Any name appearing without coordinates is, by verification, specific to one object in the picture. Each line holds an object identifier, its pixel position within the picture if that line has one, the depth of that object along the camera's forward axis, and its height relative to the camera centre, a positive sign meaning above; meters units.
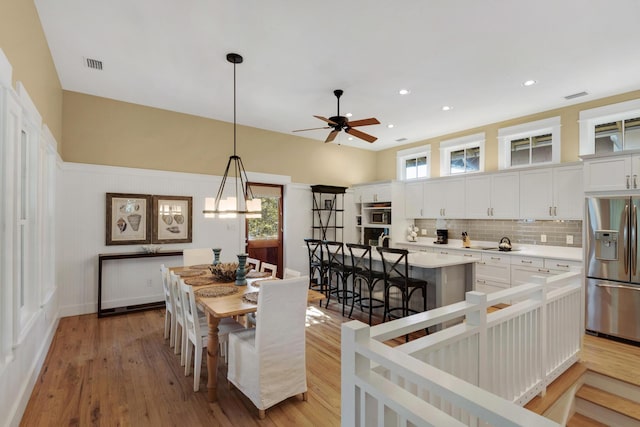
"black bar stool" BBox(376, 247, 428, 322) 3.62 -0.77
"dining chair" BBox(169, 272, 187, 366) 2.94 -0.93
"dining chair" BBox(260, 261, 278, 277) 3.82 -0.67
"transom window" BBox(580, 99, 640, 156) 4.14 +1.19
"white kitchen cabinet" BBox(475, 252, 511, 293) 4.74 -0.88
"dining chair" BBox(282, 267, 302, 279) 3.05 -0.59
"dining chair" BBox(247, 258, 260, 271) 4.30 -0.66
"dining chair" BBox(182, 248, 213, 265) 4.43 -0.61
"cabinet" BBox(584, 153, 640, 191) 3.43 +0.47
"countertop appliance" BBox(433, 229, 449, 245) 6.06 -0.43
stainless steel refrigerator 3.34 -0.56
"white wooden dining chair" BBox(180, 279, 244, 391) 2.60 -1.03
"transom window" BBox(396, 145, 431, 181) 6.61 +1.11
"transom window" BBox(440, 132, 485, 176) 5.73 +1.13
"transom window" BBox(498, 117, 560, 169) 4.80 +1.14
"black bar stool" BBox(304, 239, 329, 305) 4.96 -0.82
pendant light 3.25 +0.08
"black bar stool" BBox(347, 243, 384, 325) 4.05 -0.77
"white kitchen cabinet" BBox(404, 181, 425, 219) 6.40 +0.30
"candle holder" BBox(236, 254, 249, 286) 3.19 -0.59
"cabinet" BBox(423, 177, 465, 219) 5.73 +0.30
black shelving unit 6.69 +0.02
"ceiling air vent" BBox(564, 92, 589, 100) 4.15 +1.58
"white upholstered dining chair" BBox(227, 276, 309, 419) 2.26 -1.01
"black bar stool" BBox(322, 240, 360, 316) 4.53 -0.88
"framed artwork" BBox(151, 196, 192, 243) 4.91 -0.09
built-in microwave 6.61 -0.06
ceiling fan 3.74 +1.08
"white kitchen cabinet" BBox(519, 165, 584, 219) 4.40 +0.32
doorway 6.02 -0.29
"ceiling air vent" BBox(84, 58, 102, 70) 3.48 +1.66
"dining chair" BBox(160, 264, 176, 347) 3.34 -1.07
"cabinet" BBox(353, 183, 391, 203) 6.58 +0.46
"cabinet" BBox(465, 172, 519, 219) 5.03 +0.31
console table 4.36 -0.95
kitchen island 3.66 -0.74
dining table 2.38 -0.72
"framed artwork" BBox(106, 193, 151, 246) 4.58 -0.09
